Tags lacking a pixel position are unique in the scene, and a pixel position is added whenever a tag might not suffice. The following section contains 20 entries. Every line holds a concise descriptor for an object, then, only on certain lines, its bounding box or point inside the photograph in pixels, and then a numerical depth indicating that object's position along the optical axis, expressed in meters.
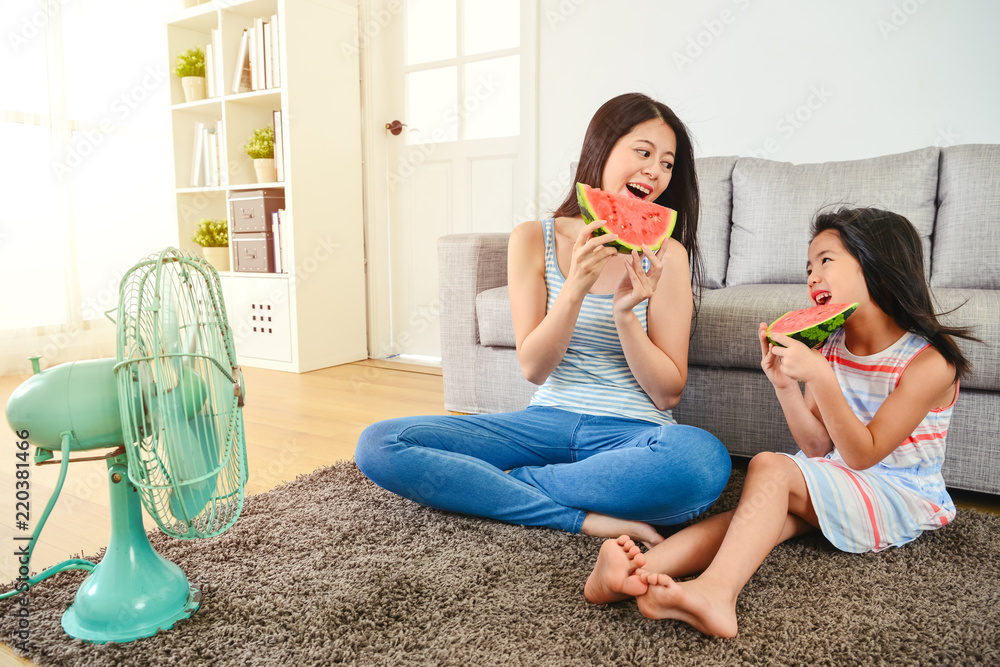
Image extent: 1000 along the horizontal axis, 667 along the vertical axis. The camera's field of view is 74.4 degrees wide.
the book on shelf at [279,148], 3.41
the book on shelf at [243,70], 3.53
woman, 1.30
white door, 3.52
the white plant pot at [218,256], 3.70
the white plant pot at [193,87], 3.65
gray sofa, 1.68
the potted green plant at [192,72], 3.65
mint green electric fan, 0.96
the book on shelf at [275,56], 3.37
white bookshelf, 3.39
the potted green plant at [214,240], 3.71
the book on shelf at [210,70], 3.67
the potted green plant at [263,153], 3.43
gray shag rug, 0.99
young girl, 1.18
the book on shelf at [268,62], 3.42
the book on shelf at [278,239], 3.43
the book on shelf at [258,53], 3.44
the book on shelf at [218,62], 3.56
